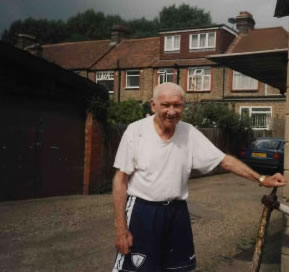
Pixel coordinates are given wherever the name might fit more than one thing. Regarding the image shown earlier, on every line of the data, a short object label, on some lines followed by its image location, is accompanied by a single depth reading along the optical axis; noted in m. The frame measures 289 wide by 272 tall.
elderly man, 2.95
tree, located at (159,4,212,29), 66.88
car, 16.58
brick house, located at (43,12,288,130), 28.14
